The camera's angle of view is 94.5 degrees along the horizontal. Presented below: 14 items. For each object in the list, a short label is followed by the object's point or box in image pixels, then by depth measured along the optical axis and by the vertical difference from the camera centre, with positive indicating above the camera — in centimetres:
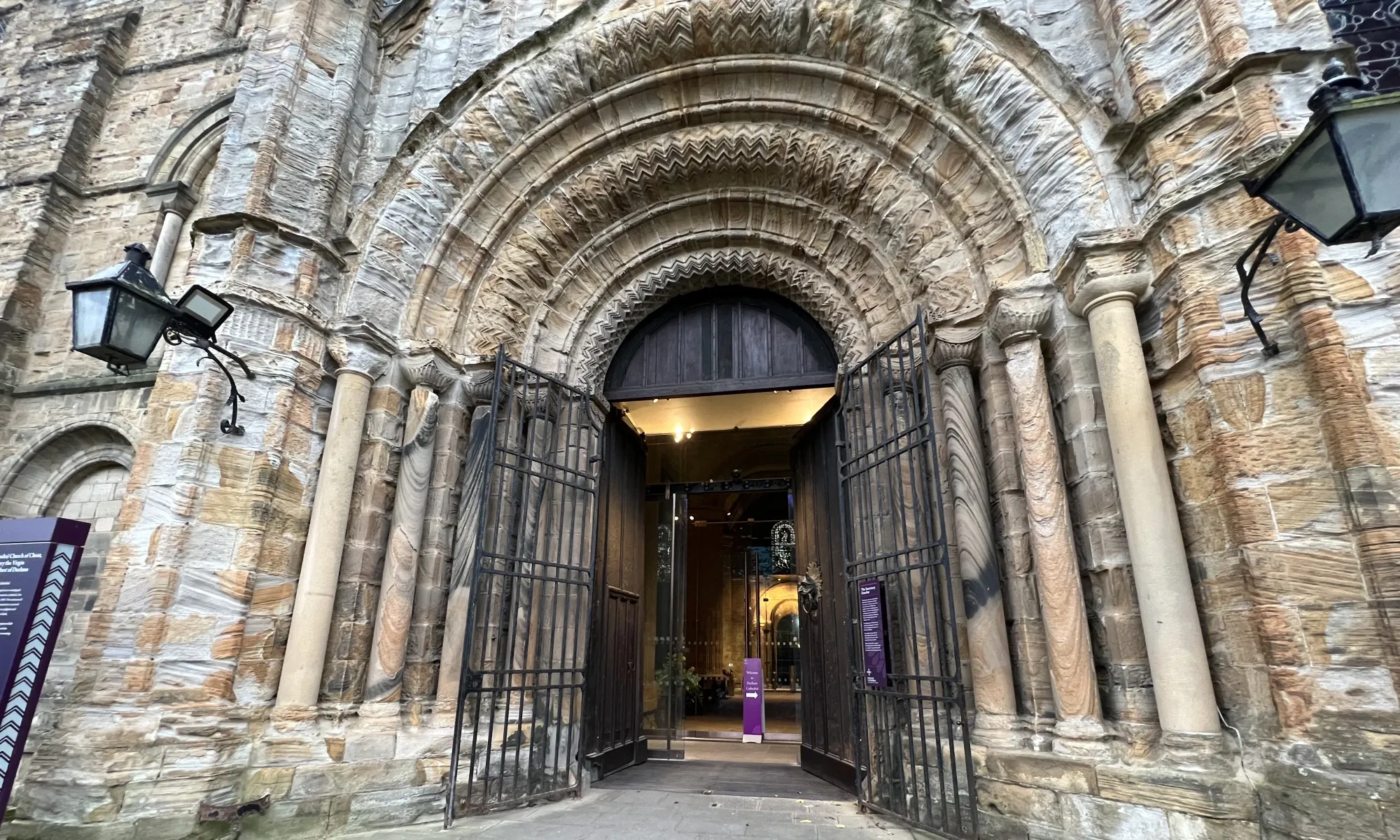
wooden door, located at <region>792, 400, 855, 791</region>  483 +17
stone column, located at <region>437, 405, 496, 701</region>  432 +58
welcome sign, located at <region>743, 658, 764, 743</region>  777 -77
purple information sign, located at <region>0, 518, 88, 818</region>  296 +11
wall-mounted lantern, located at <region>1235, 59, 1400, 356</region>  188 +139
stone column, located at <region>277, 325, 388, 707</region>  397 +65
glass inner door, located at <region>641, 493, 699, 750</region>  694 -4
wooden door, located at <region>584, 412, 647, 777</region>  517 +14
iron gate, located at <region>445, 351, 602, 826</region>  411 +18
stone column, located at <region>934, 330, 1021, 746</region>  354 +49
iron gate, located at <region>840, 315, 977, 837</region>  356 +14
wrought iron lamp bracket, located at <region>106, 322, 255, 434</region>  366 +159
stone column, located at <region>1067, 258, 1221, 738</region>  287 +63
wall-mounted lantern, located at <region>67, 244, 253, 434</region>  322 +155
